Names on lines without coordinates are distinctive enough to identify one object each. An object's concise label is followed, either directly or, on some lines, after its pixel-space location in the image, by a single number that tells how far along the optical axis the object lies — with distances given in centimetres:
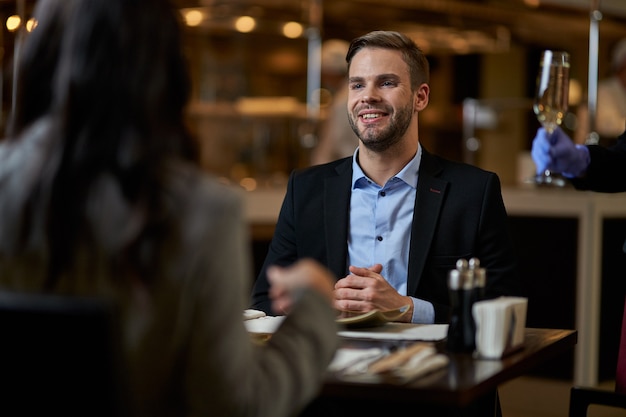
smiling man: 286
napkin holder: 232
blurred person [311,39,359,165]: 493
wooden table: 211
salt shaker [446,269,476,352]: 236
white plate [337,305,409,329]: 251
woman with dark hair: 189
